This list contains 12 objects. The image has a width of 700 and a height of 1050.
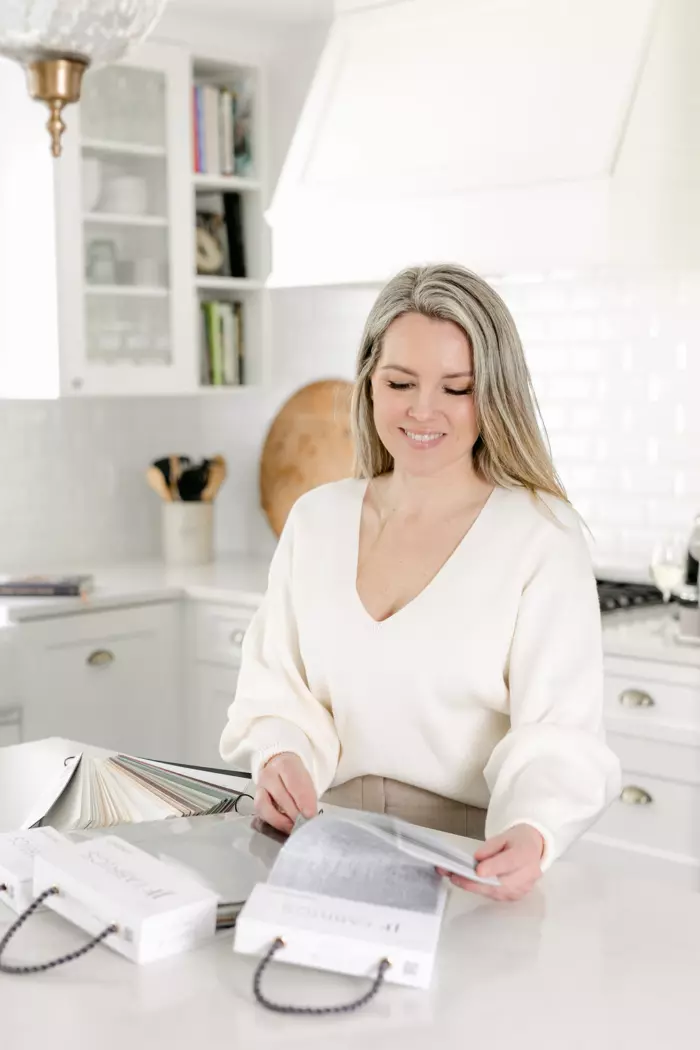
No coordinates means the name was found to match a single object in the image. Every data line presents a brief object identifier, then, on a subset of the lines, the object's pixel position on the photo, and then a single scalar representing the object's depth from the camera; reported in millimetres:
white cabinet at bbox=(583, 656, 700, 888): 2848
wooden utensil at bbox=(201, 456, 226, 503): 4336
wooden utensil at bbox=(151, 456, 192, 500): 4320
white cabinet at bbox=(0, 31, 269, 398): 3795
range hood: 2885
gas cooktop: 3303
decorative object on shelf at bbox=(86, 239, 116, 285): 3893
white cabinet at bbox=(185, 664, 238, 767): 3812
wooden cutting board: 4246
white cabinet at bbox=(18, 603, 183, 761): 3545
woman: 1680
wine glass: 3301
